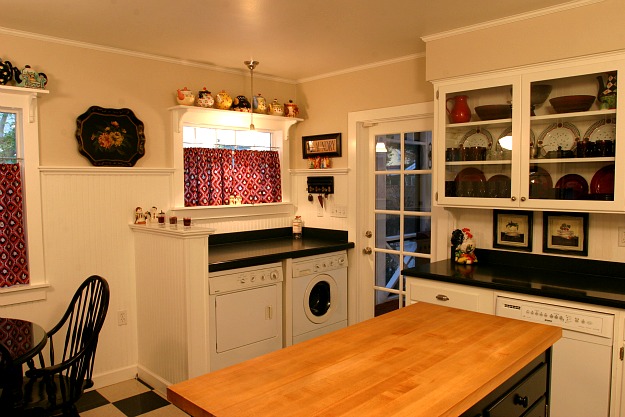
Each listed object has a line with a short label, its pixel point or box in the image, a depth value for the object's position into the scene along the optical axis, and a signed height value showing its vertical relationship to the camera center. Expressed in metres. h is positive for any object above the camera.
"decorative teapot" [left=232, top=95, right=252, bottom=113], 4.06 +0.74
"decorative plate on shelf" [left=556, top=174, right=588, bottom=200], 2.65 +0.01
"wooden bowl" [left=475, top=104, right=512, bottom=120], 2.90 +0.48
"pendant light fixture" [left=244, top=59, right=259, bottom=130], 3.77 +0.99
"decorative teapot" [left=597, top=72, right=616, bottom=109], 2.52 +0.51
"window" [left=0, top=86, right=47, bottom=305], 3.02 -0.05
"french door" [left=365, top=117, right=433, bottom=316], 3.74 -0.11
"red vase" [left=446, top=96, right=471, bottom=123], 3.11 +0.51
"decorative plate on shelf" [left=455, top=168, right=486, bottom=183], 3.05 +0.08
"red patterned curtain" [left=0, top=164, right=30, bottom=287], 3.01 -0.24
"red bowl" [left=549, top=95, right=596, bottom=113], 2.64 +0.48
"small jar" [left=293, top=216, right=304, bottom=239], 4.53 -0.36
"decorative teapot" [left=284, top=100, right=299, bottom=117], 4.41 +0.75
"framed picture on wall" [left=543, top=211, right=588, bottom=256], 2.88 -0.28
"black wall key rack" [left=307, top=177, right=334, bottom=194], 4.28 +0.04
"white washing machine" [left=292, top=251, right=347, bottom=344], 3.81 -0.88
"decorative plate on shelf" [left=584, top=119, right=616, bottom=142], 2.54 +0.31
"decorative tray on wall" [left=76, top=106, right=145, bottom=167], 3.33 +0.40
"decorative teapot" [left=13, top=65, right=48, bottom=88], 3.00 +0.72
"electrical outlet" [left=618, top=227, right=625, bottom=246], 2.75 -0.28
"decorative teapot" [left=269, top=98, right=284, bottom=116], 4.29 +0.73
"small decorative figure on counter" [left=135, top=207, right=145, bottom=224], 3.54 -0.19
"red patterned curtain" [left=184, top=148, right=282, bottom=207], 3.91 +0.12
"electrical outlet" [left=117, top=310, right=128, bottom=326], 3.54 -0.94
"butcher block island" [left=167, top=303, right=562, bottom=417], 1.22 -0.55
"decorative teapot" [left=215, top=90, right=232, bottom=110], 3.92 +0.74
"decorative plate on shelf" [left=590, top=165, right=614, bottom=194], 2.54 +0.04
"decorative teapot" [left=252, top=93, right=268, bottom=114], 4.18 +0.76
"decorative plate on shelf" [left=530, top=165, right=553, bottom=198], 2.76 +0.03
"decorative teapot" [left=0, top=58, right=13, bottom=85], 2.94 +0.74
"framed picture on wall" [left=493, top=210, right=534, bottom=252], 3.10 -0.27
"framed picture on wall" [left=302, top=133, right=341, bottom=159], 4.25 +0.41
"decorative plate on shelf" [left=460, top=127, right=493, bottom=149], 3.03 +0.33
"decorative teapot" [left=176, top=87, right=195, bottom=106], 3.69 +0.73
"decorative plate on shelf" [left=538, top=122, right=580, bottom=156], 2.72 +0.29
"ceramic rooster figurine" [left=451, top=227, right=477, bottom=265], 3.26 -0.39
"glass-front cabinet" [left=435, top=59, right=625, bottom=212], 2.57 +0.29
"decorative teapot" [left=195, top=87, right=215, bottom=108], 3.79 +0.73
